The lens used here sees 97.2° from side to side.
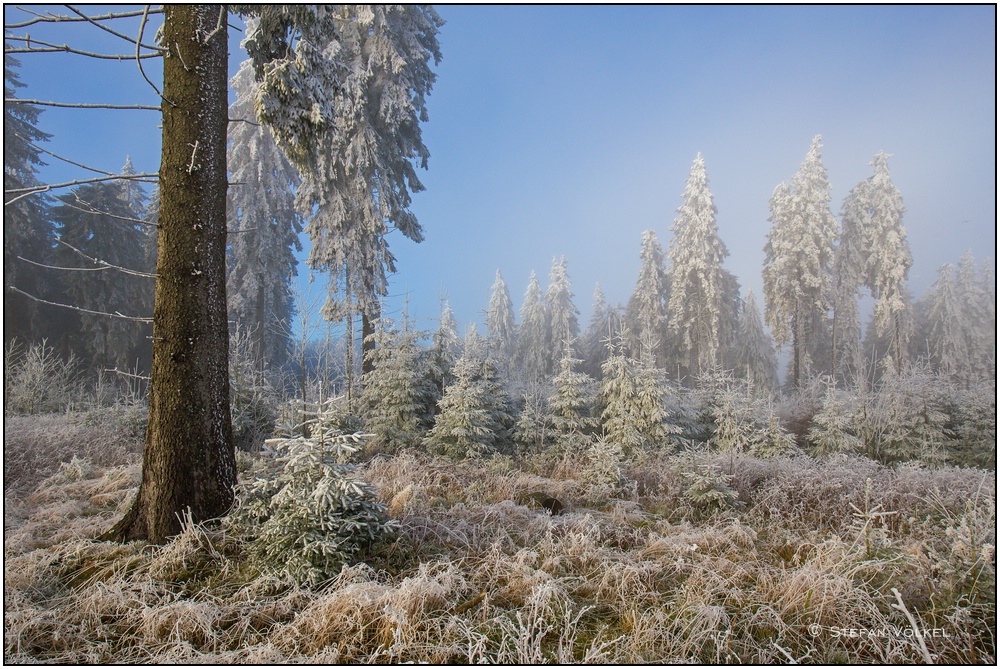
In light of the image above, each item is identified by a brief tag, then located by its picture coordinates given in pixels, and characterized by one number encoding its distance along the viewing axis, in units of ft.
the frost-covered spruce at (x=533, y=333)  101.91
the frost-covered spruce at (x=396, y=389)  28.76
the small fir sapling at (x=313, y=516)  10.37
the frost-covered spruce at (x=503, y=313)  117.80
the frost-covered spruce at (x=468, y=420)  26.45
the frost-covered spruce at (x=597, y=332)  100.12
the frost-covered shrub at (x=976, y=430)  33.76
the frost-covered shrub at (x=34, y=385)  36.29
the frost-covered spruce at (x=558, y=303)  105.91
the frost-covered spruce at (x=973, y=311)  61.38
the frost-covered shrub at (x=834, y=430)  33.99
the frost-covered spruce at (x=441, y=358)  32.35
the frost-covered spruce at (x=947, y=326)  56.59
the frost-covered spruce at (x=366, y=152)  39.22
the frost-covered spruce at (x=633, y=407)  30.53
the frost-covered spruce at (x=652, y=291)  86.53
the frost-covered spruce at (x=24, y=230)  37.42
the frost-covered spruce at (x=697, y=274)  76.38
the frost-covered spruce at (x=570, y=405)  30.58
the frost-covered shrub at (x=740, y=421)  31.01
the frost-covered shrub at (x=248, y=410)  26.71
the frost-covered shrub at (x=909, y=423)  34.22
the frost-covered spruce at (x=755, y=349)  95.09
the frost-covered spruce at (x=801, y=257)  68.23
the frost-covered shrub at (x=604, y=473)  18.88
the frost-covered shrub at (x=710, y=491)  16.98
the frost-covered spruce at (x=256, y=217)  59.93
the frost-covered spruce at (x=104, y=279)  55.26
